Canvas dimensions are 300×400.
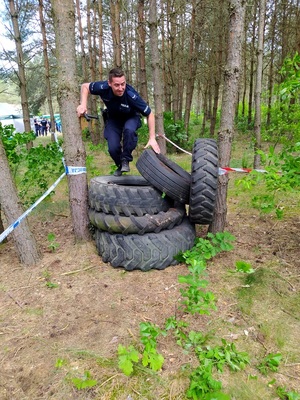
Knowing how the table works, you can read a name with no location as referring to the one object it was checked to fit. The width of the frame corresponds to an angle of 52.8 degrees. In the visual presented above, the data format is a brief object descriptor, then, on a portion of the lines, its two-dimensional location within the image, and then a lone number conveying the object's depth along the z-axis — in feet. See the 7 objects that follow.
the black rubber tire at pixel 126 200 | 10.24
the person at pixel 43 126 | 97.36
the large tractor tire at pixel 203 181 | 9.93
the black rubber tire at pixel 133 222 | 10.11
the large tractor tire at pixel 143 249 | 10.00
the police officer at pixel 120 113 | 11.15
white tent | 83.88
